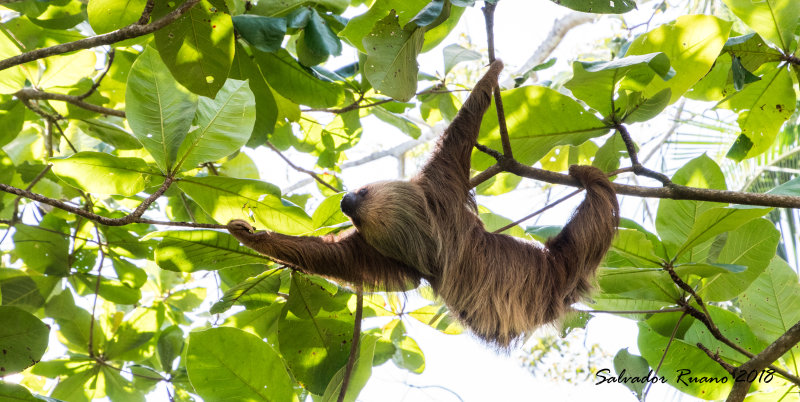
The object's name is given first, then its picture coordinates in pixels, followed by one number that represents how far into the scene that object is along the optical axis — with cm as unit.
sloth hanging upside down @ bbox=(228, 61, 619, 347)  781
